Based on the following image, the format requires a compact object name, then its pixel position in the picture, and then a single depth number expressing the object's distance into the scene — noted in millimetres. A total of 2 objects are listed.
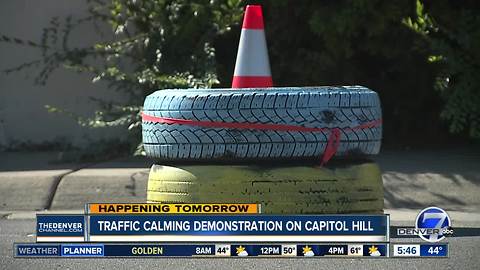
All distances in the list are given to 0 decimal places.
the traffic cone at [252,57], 10852
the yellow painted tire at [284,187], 6973
